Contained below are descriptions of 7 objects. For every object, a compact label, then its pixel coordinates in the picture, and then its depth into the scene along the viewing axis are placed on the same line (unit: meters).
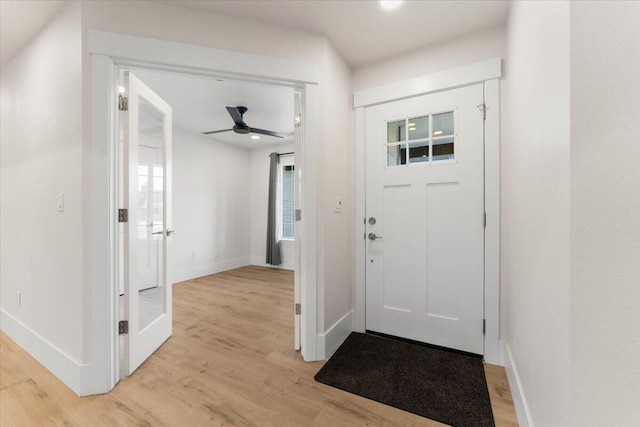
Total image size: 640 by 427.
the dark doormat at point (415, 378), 1.52
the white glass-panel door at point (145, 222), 1.81
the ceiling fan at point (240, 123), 3.33
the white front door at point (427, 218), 2.07
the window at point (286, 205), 5.52
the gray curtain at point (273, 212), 5.30
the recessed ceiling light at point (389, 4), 1.73
